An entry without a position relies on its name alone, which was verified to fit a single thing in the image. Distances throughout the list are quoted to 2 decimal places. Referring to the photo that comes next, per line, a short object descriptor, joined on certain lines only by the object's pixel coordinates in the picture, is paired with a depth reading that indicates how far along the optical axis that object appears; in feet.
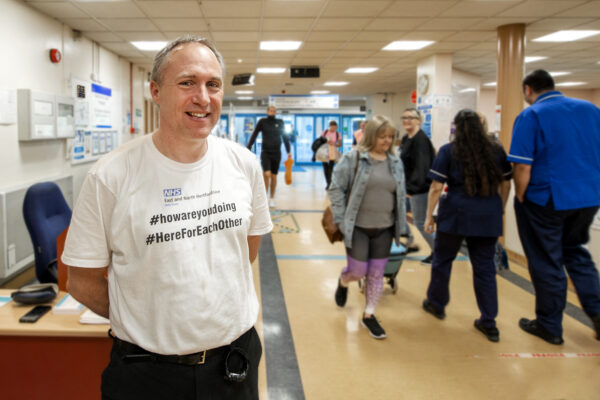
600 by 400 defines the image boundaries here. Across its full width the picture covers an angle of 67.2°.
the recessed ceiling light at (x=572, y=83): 40.65
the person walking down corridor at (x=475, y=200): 9.53
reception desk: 5.36
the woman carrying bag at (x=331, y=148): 30.66
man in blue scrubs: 9.29
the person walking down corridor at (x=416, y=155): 14.55
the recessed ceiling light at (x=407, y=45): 22.15
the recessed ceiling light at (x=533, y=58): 26.61
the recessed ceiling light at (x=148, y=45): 22.38
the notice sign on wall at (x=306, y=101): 44.52
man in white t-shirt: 3.68
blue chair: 8.80
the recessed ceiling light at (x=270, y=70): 31.53
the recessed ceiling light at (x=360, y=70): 31.35
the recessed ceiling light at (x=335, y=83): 40.35
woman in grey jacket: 9.55
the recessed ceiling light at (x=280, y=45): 22.54
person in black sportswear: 25.40
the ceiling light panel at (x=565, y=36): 20.61
